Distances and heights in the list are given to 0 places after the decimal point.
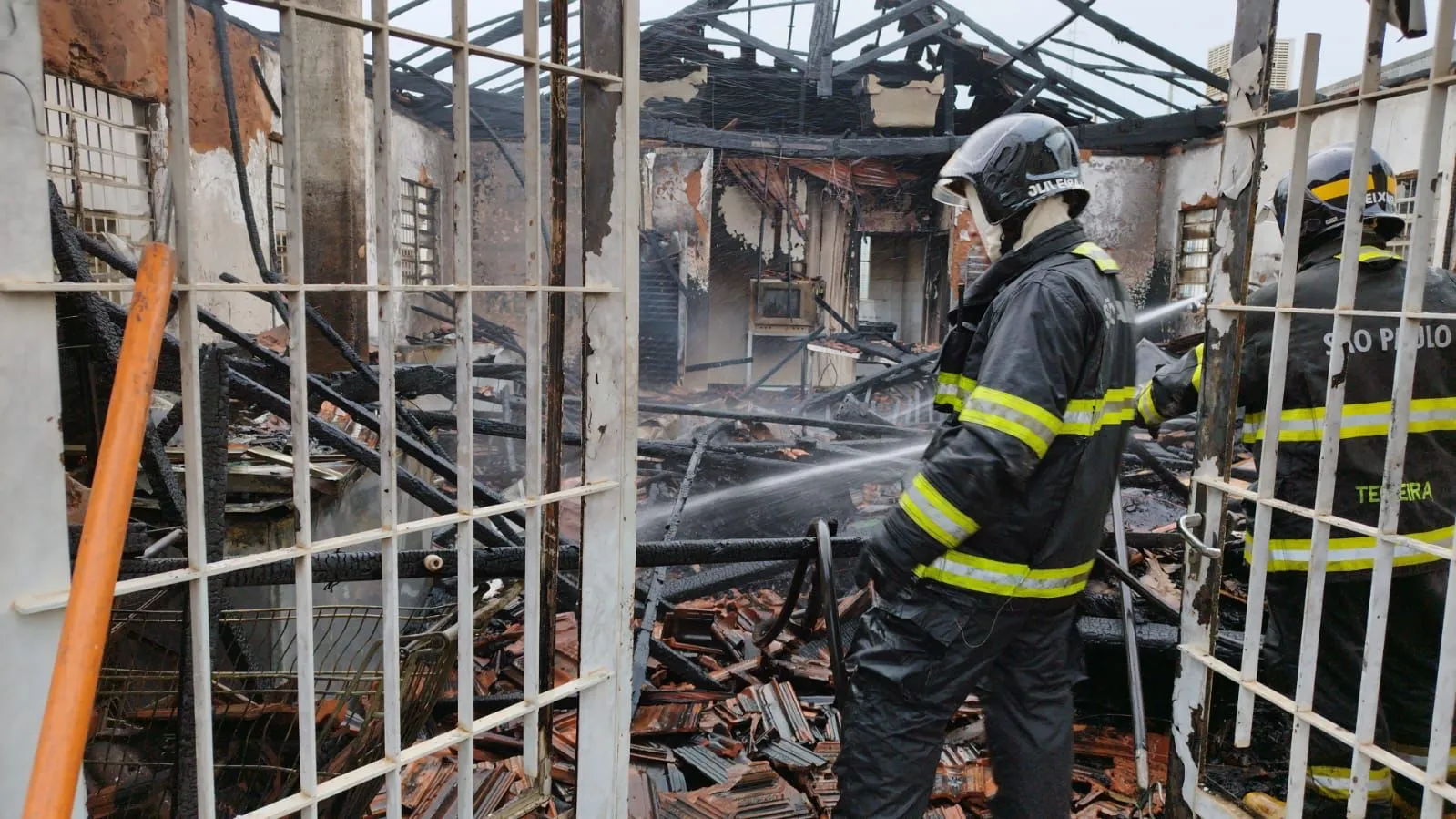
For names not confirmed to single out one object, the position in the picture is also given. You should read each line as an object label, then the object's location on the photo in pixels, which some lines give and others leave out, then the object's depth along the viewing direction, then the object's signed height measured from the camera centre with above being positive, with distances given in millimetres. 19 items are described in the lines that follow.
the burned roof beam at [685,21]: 14552 +4596
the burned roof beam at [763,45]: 13961 +4038
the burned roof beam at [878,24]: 13461 +4317
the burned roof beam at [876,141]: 12820 +2641
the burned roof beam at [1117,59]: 12586 +3684
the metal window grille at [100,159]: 6375 +985
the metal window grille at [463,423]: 1126 -204
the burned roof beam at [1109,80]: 13086 +3467
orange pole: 805 -255
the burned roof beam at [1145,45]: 11414 +3473
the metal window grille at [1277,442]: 1543 -245
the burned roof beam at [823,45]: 14156 +4144
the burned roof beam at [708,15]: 13462 +4528
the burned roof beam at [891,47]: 13734 +4017
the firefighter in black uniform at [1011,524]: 2211 -516
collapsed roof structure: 12570 +3661
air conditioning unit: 16359 +99
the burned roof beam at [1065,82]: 13492 +3491
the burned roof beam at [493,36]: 10625 +3140
